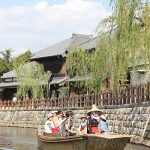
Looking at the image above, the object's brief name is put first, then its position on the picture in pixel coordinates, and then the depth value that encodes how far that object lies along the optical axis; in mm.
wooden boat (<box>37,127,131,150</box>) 15828
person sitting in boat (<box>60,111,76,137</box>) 18719
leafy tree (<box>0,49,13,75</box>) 65750
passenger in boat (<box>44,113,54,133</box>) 20141
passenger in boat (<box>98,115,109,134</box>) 17484
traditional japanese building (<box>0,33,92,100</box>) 43375
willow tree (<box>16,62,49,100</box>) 42781
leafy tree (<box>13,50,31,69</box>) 46688
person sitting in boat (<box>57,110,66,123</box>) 19870
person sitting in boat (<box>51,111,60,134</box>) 19812
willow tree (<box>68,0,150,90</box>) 17234
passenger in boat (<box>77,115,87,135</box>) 18059
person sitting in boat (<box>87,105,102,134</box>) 17625
